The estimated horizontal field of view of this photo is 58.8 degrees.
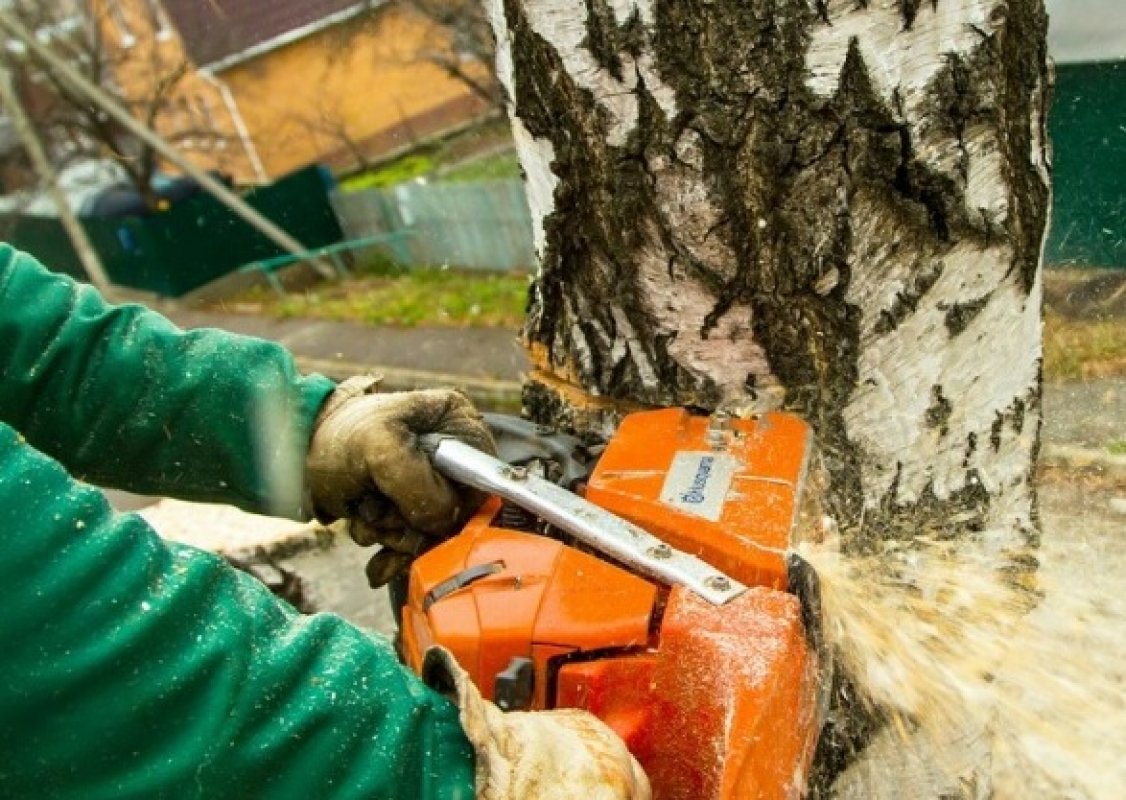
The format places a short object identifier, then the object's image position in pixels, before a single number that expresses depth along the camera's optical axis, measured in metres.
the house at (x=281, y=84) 16.98
